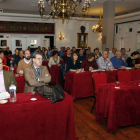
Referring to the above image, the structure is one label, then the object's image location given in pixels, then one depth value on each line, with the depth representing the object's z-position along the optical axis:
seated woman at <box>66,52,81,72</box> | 5.62
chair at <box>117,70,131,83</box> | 4.60
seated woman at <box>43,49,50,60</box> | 9.83
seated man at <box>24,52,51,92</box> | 3.26
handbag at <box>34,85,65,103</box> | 2.47
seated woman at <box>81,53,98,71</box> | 5.78
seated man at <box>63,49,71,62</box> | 8.32
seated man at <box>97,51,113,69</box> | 6.06
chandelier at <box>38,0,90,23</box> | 5.67
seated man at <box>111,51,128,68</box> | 6.30
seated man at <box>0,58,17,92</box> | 3.19
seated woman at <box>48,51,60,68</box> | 7.69
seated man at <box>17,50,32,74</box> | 4.90
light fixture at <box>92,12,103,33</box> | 13.16
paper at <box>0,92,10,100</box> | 2.61
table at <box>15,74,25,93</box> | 4.34
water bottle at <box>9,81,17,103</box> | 2.49
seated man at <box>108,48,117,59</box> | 10.36
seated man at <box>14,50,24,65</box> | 6.62
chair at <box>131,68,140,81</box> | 4.97
